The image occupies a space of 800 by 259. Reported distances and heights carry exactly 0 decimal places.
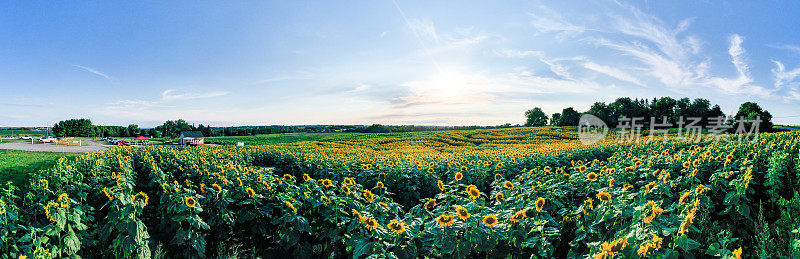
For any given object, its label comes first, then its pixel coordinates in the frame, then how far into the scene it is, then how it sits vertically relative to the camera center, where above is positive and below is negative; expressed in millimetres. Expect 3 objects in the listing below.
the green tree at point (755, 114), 53094 +2154
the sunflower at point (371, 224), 3127 -925
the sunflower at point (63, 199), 3870 -831
